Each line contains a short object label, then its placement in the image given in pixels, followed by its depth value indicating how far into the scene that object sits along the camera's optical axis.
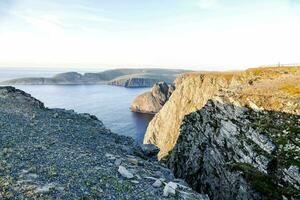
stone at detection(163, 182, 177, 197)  12.54
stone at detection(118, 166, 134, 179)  13.54
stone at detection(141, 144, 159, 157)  22.49
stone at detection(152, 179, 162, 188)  13.15
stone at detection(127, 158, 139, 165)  15.77
